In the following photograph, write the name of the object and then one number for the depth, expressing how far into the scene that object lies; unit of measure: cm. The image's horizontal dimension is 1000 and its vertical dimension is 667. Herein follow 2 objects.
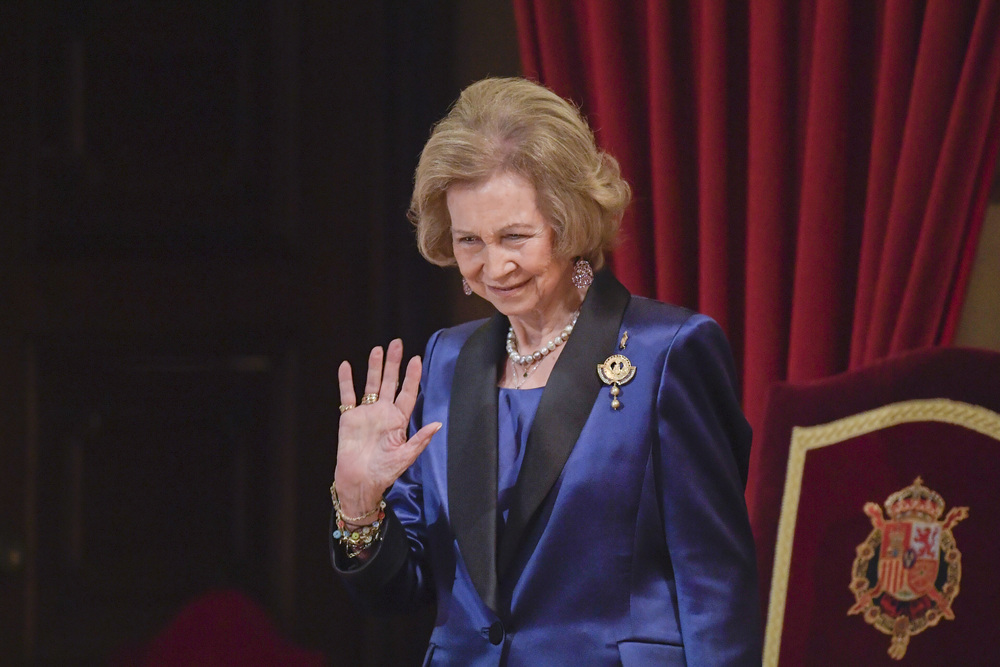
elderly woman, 727
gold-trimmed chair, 739
